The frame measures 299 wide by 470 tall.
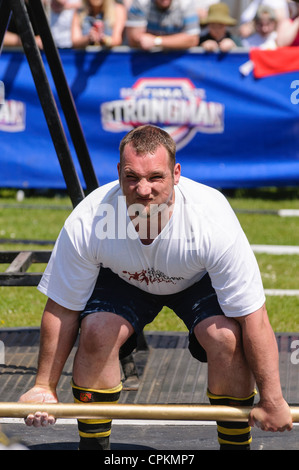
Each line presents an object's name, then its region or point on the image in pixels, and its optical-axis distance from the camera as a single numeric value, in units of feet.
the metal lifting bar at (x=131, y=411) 20.47
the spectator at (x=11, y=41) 58.65
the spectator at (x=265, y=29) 60.39
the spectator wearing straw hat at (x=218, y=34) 58.18
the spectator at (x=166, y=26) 58.13
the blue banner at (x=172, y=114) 58.39
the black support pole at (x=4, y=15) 29.55
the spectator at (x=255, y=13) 61.00
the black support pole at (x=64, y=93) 30.30
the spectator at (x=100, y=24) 59.26
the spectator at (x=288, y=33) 58.70
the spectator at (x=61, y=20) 62.75
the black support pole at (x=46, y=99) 29.09
